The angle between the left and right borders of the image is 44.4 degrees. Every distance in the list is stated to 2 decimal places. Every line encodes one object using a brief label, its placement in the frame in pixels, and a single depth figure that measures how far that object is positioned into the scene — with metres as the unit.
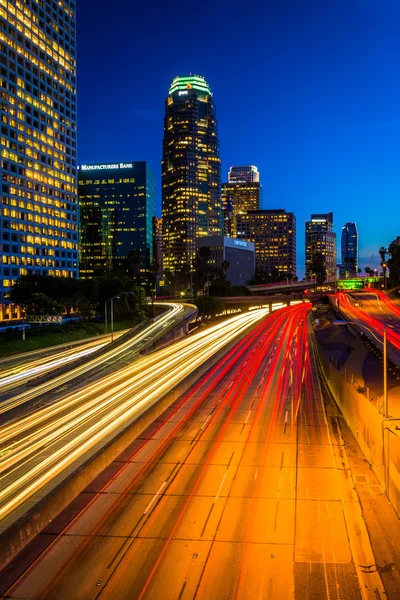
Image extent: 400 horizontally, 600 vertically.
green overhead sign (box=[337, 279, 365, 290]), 160.25
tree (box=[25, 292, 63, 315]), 88.25
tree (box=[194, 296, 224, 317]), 134.38
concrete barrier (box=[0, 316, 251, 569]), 15.84
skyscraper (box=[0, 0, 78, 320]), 127.94
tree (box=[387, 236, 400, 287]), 159.89
